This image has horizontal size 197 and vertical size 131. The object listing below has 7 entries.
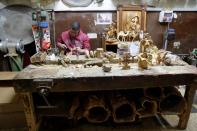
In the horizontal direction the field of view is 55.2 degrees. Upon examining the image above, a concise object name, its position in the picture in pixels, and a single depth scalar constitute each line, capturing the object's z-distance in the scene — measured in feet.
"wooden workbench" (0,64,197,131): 5.68
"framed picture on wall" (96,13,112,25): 10.78
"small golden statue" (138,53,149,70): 6.38
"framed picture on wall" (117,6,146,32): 10.66
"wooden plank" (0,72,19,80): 7.95
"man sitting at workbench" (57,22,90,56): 9.96
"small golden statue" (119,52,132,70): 6.45
